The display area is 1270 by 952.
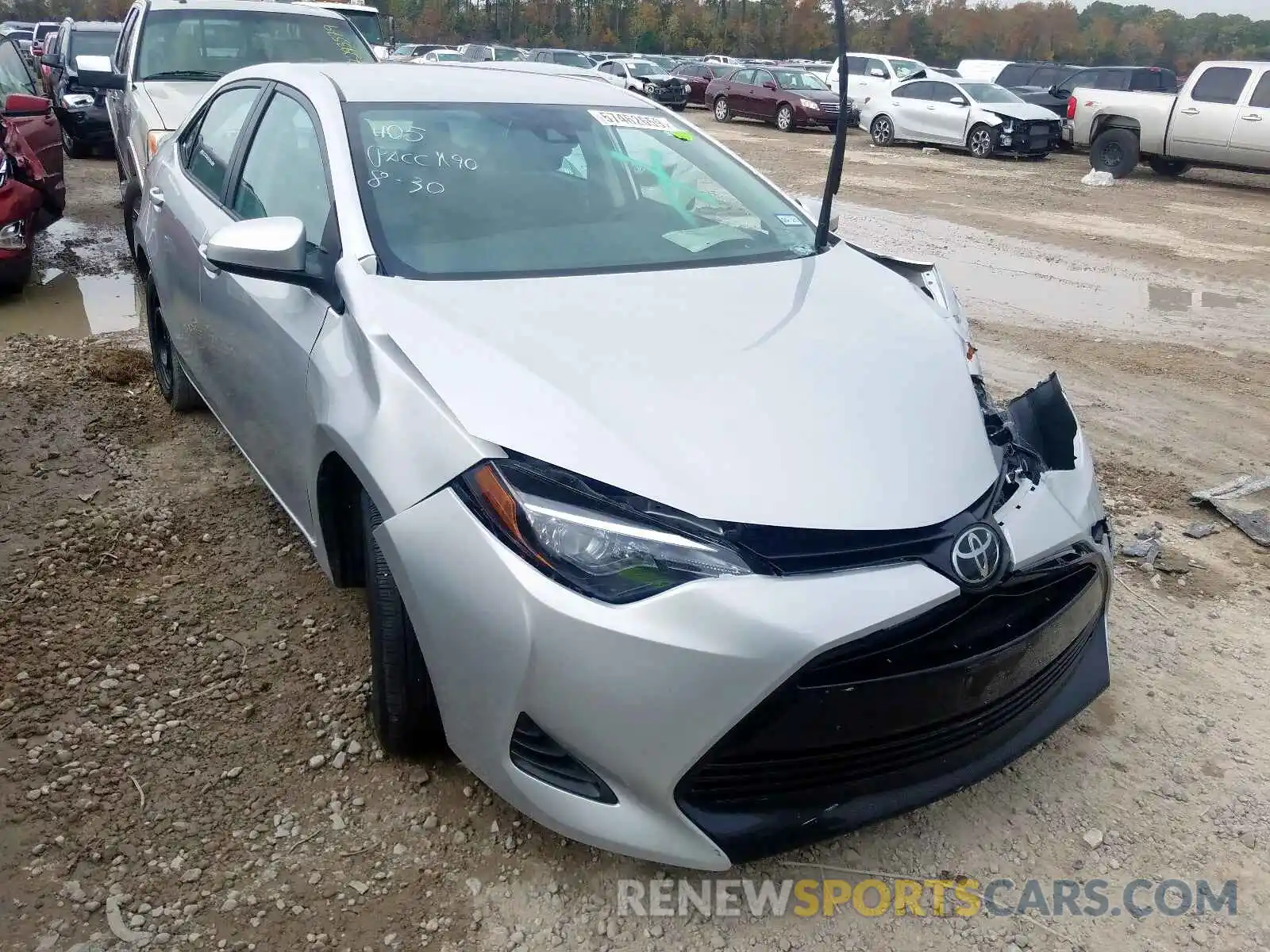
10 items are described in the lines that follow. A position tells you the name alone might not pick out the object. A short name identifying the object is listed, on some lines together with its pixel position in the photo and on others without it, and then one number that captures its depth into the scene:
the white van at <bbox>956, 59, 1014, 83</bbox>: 24.78
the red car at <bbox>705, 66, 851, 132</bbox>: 22.06
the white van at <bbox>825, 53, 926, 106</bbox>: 21.09
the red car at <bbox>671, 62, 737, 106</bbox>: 28.31
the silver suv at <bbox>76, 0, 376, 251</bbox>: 7.07
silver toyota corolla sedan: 1.85
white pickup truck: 14.02
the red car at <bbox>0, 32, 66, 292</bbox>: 6.17
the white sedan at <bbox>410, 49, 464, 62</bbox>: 28.28
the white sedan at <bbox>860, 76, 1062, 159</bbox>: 17.34
